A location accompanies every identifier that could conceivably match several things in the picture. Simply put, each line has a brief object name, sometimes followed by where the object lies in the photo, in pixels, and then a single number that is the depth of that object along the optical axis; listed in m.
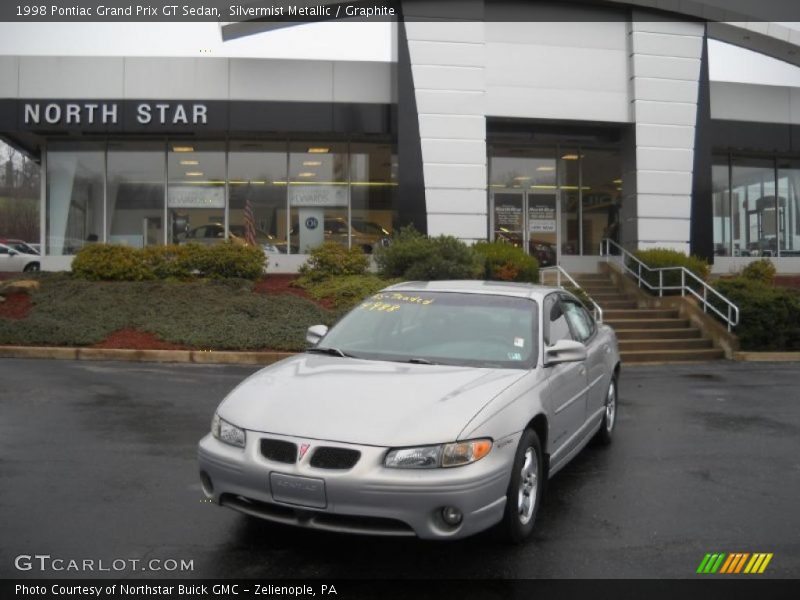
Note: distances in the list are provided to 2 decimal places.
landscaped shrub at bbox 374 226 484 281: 15.29
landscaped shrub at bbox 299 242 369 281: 17.11
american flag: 20.83
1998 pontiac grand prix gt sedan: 3.78
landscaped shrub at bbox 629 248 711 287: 17.36
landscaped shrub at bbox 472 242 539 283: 16.31
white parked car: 26.98
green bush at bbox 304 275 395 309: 15.45
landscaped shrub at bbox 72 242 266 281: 16.72
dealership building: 18.83
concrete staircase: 14.18
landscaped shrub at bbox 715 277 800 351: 14.42
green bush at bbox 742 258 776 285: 18.78
